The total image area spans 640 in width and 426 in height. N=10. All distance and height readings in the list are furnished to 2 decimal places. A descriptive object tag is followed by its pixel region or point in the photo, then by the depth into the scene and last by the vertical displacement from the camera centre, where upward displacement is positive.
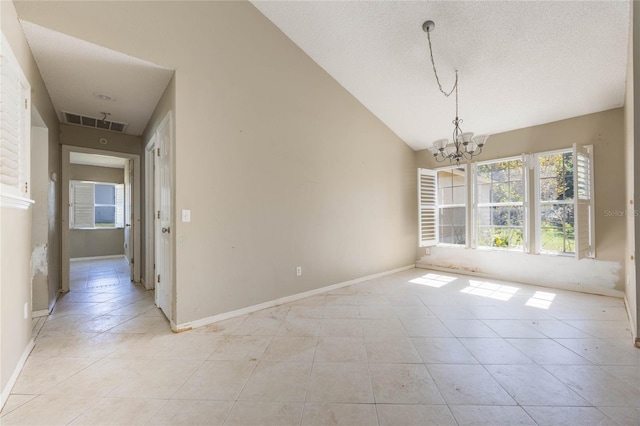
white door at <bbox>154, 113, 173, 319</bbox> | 2.93 -0.02
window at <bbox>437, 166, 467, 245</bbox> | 5.21 +0.15
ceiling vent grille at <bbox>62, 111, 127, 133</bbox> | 3.68 +1.31
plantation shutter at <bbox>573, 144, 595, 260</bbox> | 3.60 +0.15
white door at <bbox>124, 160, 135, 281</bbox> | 4.55 +0.13
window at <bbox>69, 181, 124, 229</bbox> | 7.24 +0.27
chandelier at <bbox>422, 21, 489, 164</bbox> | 3.03 +0.83
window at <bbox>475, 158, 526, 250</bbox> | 4.53 +0.15
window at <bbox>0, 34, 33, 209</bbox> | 1.67 +0.57
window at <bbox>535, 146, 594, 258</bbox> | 3.62 +0.15
